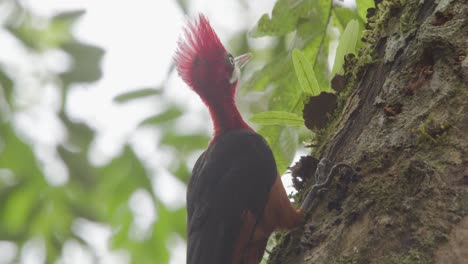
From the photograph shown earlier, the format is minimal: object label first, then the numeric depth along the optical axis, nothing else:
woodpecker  5.23
